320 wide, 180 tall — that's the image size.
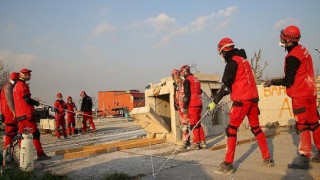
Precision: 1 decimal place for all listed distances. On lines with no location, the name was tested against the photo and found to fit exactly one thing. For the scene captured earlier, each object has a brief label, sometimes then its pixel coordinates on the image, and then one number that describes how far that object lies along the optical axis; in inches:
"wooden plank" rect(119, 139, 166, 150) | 253.9
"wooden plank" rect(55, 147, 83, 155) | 253.6
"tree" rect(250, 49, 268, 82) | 907.9
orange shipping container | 1368.3
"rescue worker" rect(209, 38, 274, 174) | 157.8
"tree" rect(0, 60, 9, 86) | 1081.3
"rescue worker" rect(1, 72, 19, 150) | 222.3
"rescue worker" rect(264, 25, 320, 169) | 154.4
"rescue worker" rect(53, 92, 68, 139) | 445.6
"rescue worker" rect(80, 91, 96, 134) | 490.4
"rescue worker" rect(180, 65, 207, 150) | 237.0
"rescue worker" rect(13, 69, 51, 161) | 216.8
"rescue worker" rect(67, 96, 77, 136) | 476.6
